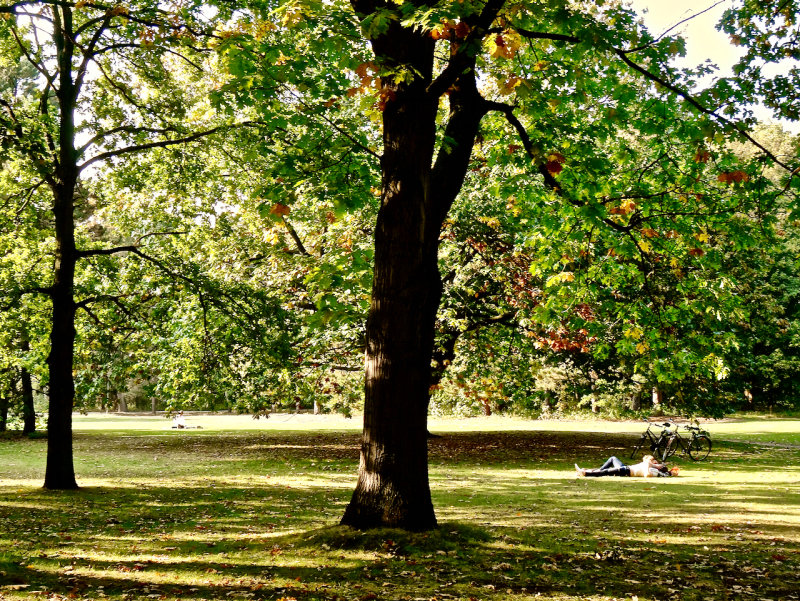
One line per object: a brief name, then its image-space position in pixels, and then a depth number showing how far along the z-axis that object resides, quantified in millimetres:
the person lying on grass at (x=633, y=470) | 16000
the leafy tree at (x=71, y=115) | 12273
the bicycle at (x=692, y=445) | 19641
